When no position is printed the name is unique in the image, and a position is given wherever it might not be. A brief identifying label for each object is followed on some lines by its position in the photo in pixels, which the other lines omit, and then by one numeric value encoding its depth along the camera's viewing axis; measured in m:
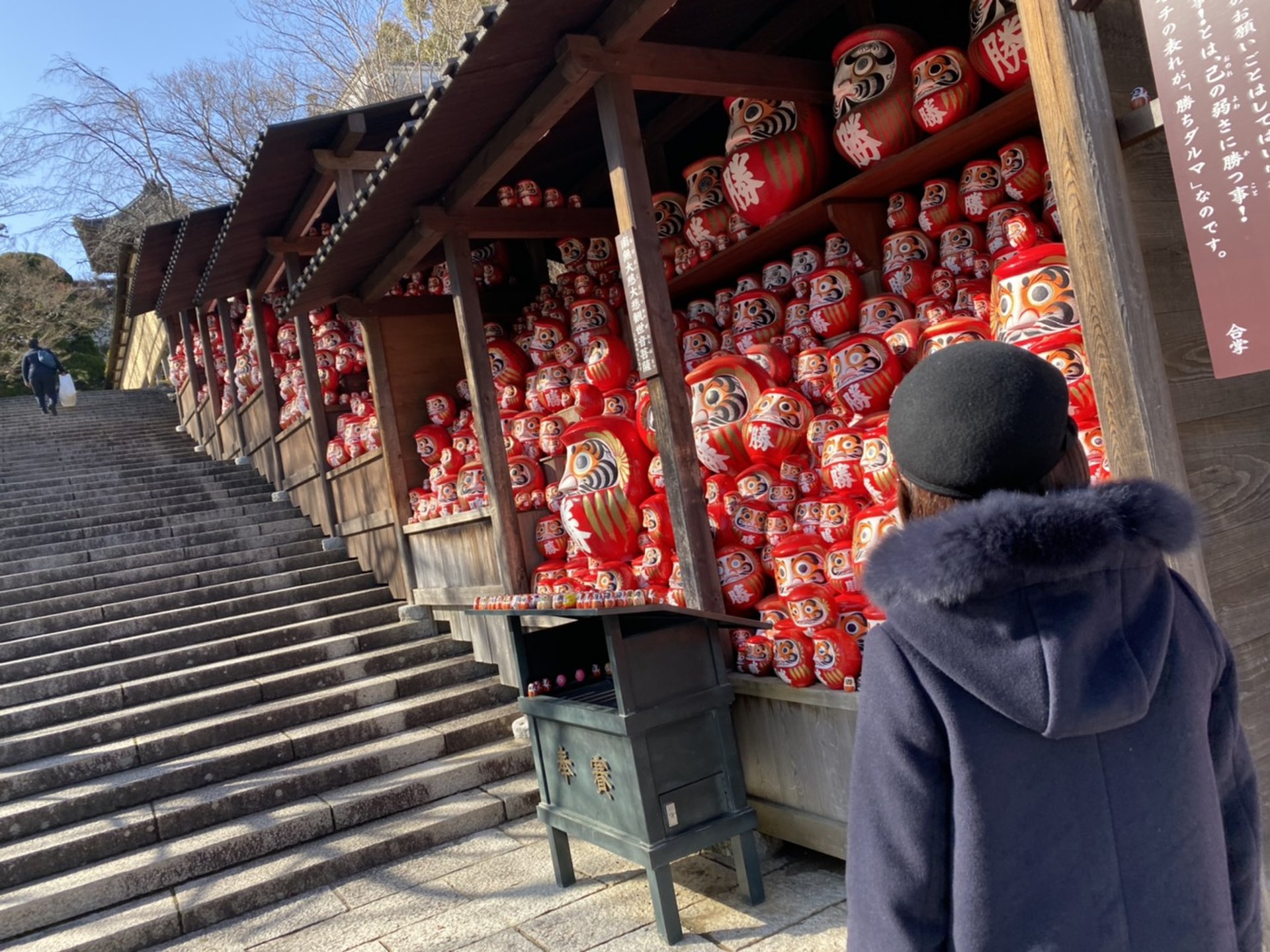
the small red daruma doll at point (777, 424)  4.90
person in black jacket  19.73
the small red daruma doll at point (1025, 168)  4.44
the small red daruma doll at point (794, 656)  4.38
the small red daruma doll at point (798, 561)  4.52
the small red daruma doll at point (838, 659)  4.21
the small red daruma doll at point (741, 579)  4.88
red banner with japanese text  2.35
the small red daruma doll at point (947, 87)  4.48
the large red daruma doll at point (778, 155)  5.34
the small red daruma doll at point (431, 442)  8.36
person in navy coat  1.28
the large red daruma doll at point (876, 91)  4.77
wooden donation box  4.09
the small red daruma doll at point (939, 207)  4.87
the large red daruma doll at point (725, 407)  5.04
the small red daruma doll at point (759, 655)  4.63
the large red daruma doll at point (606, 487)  5.60
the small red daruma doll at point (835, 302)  5.22
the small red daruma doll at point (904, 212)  5.06
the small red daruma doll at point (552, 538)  6.73
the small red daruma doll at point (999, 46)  4.20
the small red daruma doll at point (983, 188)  4.62
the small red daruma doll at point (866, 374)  4.56
